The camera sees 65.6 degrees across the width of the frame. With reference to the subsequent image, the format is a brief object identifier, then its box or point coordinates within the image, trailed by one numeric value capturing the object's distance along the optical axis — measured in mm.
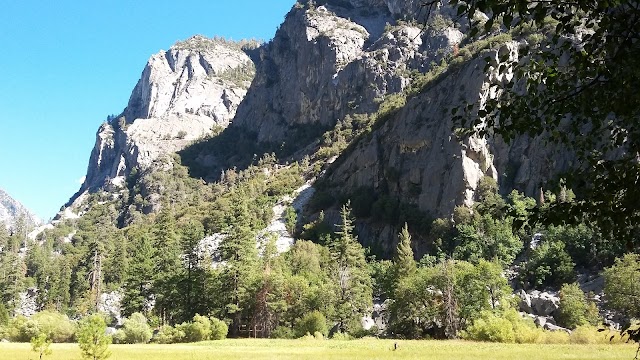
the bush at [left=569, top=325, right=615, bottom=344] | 35938
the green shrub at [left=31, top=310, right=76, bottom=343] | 48844
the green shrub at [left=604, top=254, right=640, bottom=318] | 46062
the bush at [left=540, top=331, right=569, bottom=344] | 37969
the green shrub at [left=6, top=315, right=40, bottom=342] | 48656
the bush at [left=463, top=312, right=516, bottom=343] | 39312
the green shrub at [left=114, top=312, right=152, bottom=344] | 46062
